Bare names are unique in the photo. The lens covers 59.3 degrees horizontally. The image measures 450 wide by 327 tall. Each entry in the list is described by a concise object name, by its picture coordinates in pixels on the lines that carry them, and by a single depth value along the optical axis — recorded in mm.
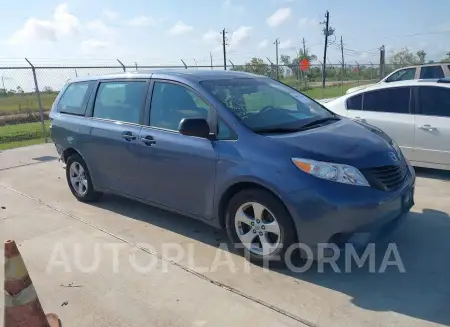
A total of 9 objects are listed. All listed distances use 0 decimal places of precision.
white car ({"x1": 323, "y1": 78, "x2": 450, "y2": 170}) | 5543
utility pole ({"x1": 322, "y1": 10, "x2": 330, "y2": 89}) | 39469
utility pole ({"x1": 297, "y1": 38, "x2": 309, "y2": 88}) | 24359
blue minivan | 3053
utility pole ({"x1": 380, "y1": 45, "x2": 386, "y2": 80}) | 19472
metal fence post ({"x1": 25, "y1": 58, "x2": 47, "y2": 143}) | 9781
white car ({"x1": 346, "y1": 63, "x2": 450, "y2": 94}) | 11148
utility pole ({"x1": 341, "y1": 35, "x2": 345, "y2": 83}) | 56284
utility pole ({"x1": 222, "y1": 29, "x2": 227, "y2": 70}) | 39875
